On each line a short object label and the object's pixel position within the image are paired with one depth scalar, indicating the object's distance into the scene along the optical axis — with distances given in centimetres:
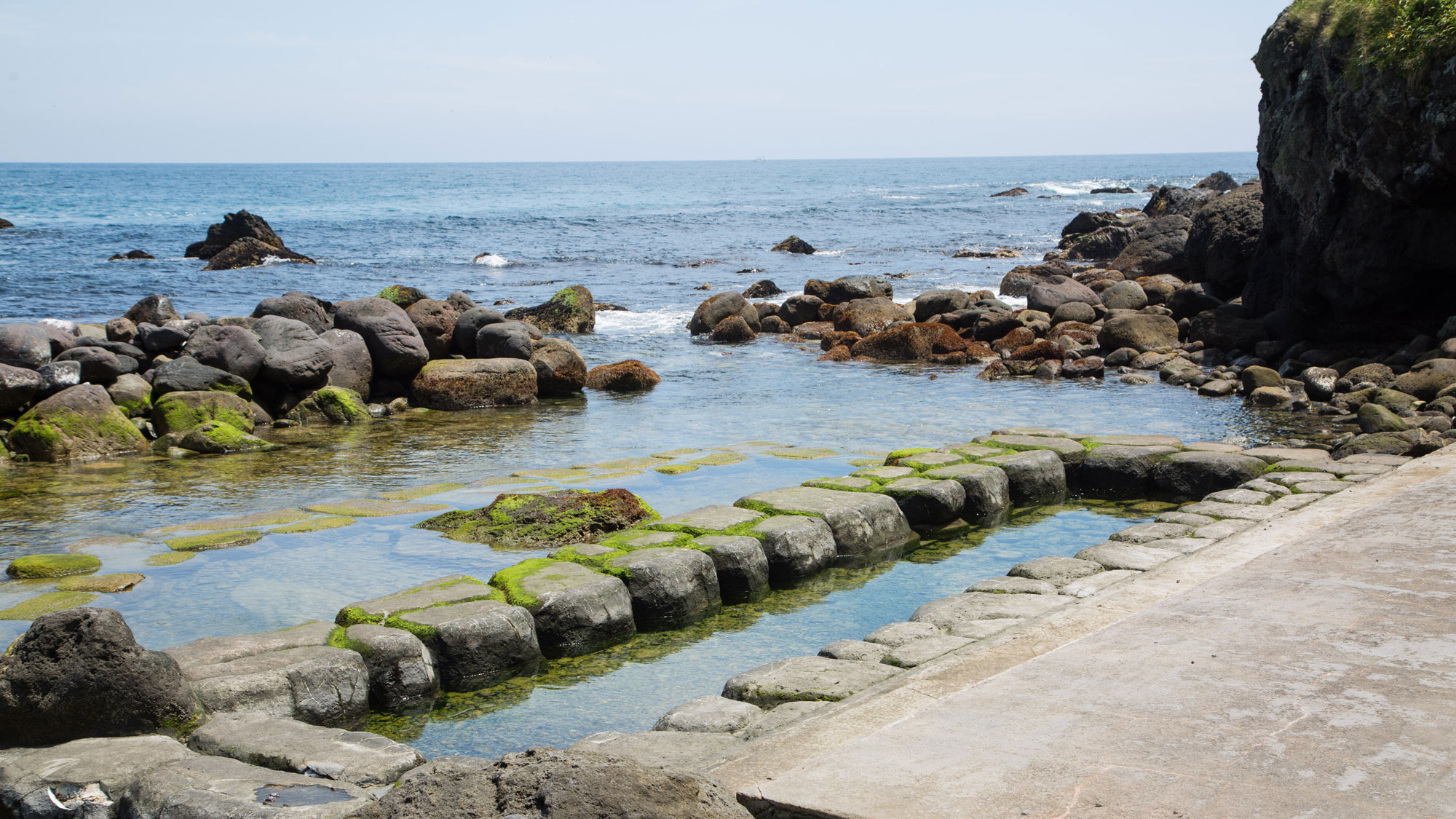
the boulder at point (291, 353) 1384
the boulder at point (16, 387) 1189
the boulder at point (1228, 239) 2042
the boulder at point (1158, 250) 2731
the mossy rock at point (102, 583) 633
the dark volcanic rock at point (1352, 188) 1334
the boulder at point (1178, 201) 3303
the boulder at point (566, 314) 2308
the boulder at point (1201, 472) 793
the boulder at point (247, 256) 3906
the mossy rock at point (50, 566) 674
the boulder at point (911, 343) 1936
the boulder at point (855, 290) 2514
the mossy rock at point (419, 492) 913
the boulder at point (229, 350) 1357
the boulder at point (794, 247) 4406
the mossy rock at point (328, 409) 1368
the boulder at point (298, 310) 1612
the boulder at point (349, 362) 1461
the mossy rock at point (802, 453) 1023
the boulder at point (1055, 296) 2181
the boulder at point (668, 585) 572
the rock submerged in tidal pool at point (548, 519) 721
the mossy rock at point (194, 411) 1230
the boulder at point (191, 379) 1288
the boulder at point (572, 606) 532
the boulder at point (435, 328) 1673
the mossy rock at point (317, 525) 786
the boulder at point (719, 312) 2308
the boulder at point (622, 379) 1642
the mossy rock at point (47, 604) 582
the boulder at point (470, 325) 1666
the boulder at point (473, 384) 1486
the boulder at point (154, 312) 1725
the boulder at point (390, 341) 1512
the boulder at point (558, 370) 1567
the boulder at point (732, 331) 2244
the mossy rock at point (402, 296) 1933
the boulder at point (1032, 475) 809
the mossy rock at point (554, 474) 982
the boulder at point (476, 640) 492
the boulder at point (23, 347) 1259
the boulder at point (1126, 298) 2170
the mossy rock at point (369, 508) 840
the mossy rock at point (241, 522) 805
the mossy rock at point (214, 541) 740
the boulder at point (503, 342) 1606
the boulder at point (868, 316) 2206
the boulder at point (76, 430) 1133
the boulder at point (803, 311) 2420
